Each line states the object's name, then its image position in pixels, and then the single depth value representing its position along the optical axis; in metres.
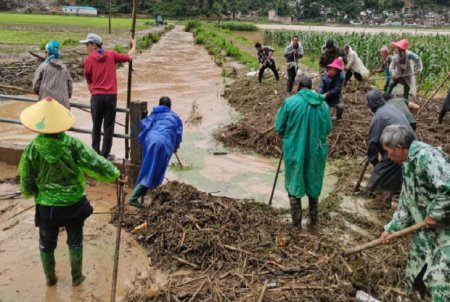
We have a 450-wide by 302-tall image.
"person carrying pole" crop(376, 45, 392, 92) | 10.84
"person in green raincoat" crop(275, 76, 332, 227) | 5.08
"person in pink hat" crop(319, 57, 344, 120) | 8.70
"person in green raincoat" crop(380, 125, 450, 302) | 2.92
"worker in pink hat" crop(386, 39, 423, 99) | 9.60
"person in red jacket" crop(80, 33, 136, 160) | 6.43
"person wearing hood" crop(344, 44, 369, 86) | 11.44
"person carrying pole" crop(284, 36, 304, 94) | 12.51
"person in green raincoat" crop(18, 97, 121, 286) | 3.58
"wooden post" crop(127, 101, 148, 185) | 6.04
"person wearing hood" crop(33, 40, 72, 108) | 6.34
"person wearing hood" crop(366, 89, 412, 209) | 5.38
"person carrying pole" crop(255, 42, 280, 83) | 14.25
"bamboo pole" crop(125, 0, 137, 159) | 5.64
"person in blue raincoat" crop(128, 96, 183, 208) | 5.43
